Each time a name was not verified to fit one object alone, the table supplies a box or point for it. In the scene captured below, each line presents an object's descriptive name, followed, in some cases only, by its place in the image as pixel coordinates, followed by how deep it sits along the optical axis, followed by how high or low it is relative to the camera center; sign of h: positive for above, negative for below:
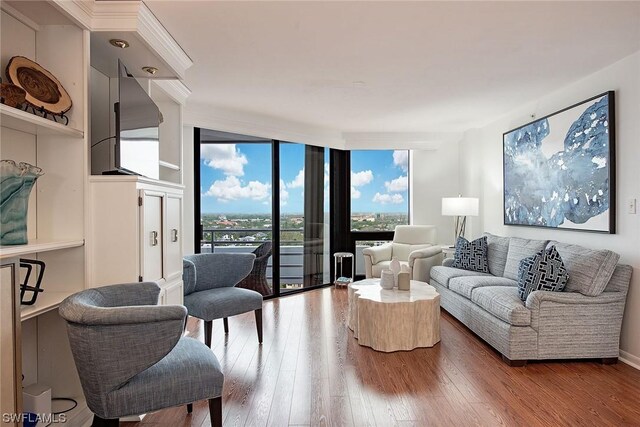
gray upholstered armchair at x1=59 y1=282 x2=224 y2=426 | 1.73 -0.60
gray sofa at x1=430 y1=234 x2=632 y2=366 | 3.26 -0.80
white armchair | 5.48 -0.55
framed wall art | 3.54 +0.39
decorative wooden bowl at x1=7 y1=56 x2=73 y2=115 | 1.96 +0.60
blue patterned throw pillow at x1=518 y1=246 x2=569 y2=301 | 3.38 -0.49
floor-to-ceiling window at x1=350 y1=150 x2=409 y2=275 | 7.16 +0.27
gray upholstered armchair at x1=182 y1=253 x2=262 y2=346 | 3.52 -0.68
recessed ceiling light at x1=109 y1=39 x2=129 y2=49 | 2.55 +1.00
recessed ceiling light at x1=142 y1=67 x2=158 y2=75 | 2.99 +0.98
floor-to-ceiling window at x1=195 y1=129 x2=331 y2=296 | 5.97 +0.12
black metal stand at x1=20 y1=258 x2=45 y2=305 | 2.02 -0.32
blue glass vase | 1.80 +0.06
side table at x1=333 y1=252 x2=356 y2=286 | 6.61 -0.90
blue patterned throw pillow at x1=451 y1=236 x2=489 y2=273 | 5.00 -0.52
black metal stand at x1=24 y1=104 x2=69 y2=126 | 2.04 +0.48
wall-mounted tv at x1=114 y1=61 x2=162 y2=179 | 2.43 +0.51
